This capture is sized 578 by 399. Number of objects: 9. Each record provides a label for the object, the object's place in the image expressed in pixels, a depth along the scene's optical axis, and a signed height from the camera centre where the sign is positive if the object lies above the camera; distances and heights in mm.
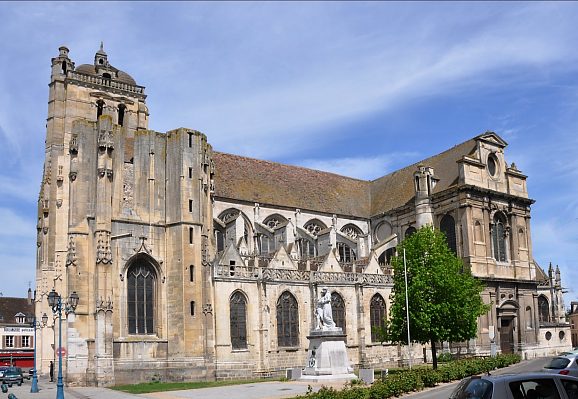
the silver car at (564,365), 18928 -2320
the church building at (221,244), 36562 +3458
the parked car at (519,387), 10266 -1548
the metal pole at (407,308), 35844 -871
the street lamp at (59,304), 22059 -21
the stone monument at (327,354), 30547 -2743
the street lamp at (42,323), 41031 -1183
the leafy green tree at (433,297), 36219 -280
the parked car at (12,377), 38938 -4263
